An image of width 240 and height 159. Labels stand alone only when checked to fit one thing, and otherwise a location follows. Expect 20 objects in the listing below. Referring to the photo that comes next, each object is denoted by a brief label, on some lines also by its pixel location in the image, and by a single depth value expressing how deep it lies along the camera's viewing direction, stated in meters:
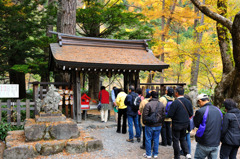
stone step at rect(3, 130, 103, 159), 4.90
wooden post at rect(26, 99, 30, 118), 7.30
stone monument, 5.00
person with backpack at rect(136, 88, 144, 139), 6.13
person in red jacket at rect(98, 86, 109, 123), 8.73
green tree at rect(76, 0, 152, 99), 11.72
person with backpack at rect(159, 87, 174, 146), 5.57
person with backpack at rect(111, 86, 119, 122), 8.79
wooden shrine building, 7.92
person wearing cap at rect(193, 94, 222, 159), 3.53
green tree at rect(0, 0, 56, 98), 10.70
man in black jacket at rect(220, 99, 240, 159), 3.61
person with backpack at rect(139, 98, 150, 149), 5.33
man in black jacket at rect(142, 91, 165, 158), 4.85
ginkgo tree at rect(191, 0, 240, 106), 7.34
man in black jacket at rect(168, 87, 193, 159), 4.53
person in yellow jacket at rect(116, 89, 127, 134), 6.98
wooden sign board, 7.01
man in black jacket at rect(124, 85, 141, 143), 6.26
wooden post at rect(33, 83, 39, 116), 7.67
